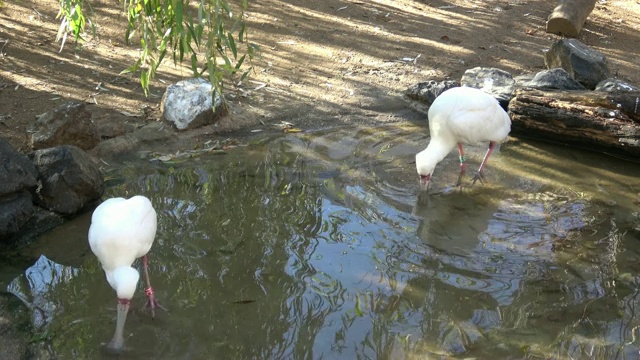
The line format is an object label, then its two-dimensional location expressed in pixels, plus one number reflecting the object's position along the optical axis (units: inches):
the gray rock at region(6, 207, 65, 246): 205.3
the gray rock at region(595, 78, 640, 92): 283.9
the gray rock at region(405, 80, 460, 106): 293.6
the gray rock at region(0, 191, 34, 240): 199.8
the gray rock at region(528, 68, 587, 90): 287.1
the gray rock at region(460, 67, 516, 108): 290.6
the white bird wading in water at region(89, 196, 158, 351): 166.4
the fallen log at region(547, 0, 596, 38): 387.2
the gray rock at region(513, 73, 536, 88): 294.7
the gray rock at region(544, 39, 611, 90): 308.2
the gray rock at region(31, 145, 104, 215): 215.5
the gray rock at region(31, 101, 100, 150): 247.8
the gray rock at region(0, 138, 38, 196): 204.1
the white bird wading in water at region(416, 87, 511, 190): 240.6
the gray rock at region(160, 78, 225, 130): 278.2
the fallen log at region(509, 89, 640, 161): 254.1
